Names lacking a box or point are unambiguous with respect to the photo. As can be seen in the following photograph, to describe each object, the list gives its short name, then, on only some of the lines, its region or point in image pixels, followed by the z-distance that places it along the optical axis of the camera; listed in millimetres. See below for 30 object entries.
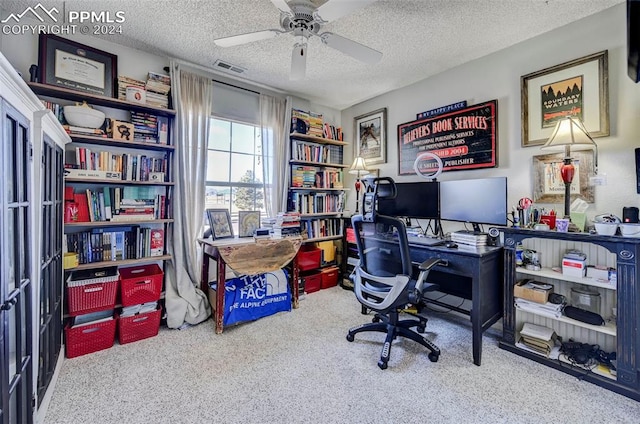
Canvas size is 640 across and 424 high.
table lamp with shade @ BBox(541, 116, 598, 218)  1814
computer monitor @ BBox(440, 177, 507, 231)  2180
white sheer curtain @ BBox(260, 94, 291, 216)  3252
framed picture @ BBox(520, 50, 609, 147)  1917
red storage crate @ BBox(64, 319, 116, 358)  1996
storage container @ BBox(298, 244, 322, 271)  3379
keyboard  2252
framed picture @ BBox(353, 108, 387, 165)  3479
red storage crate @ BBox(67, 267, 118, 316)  2053
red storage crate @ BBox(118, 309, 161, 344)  2193
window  3016
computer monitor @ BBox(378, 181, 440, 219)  2670
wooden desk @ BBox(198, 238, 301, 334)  2393
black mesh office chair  1852
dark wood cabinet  1601
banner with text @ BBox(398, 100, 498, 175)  2512
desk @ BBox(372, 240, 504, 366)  1941
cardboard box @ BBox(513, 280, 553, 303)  1968
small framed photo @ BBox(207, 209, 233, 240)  2668
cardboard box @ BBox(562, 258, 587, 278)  1833
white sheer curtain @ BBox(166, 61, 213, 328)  2529
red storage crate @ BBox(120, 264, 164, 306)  2227
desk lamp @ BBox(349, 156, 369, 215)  3513
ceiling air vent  2744
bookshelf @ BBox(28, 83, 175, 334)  2162
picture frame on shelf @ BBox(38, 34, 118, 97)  2084
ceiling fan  1500
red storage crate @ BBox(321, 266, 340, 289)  3527
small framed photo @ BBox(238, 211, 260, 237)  2847
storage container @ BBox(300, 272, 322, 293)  3352
